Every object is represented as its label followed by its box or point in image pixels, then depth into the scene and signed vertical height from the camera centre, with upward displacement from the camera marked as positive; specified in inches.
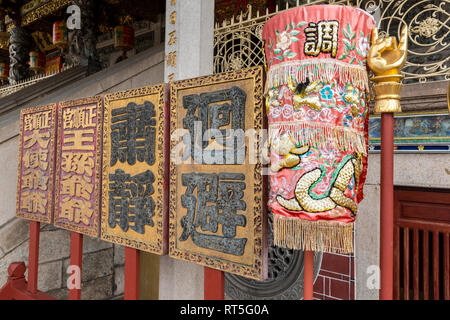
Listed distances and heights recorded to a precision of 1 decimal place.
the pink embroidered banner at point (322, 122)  49.4 +8.7
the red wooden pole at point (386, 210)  50.8 -6.4
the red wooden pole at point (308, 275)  54.9 -19.5
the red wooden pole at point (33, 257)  107.2 -33.1
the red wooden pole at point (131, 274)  83.0 -30.2
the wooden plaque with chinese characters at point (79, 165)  90.7 +1.0
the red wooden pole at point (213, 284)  67.9 -26.7
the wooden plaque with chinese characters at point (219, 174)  60.7 -0.8
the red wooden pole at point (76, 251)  97.3 -28.0
